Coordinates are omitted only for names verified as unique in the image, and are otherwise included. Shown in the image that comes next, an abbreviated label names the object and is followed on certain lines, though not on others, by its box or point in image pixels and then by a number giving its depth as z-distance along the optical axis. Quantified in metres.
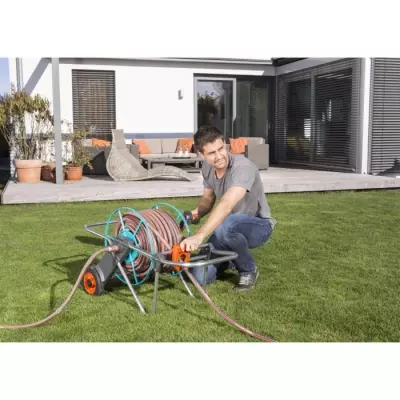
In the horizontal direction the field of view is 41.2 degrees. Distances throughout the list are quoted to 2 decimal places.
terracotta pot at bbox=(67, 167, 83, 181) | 10.51
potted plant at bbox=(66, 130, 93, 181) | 10.56
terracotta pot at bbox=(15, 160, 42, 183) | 10.24
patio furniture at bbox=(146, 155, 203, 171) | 11.00
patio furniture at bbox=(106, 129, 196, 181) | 9.69
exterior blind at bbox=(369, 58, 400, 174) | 11.35
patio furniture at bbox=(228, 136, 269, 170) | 12.23
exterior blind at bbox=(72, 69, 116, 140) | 12.94
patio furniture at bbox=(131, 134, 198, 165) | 12.48
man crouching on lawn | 3.65
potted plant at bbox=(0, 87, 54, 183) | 10.30
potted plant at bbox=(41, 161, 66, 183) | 10.72
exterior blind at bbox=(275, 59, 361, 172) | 11.96
